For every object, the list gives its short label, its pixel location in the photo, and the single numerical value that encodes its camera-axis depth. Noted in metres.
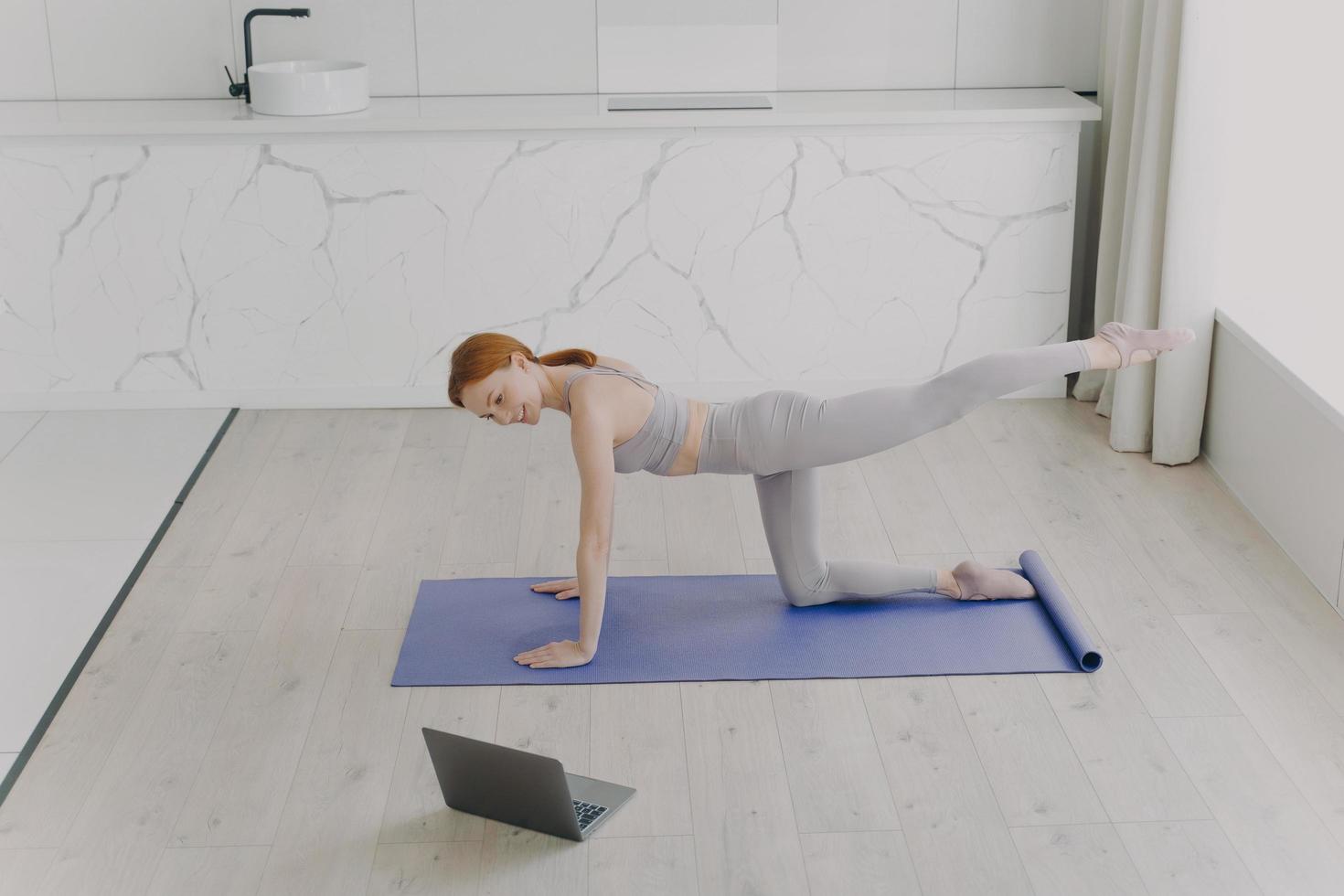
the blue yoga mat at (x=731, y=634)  2.73
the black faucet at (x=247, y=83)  3.89
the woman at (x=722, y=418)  2.58
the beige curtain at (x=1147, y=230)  3.52
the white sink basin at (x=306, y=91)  3.86
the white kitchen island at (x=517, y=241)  3.88
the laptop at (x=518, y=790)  2.22
